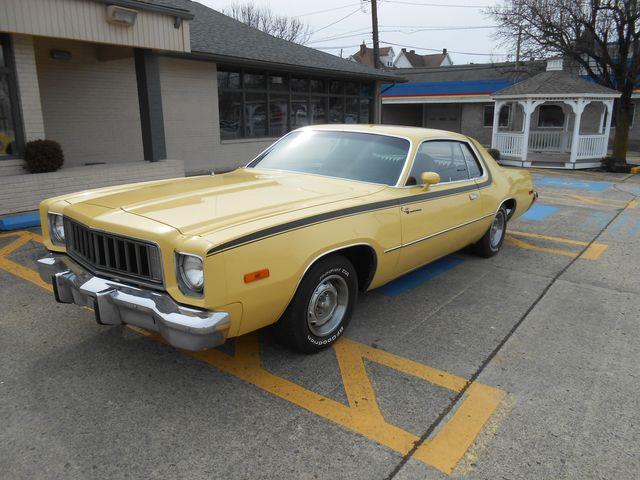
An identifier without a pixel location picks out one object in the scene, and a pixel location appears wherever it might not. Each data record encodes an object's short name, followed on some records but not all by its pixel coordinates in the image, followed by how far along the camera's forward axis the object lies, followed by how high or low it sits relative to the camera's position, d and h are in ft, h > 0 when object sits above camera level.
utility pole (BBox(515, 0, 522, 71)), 64.55 +9.36
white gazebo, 57.67 -2.47
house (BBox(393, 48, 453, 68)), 189.98 +20.37
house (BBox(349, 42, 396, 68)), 178.09 +21.50
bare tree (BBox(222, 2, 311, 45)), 169.17 +29.32
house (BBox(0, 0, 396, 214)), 27.45 +2.04
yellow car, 9.73 -2.59
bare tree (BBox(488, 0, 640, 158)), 55.62 +8.58
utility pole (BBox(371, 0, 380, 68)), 76.18 +12.60
